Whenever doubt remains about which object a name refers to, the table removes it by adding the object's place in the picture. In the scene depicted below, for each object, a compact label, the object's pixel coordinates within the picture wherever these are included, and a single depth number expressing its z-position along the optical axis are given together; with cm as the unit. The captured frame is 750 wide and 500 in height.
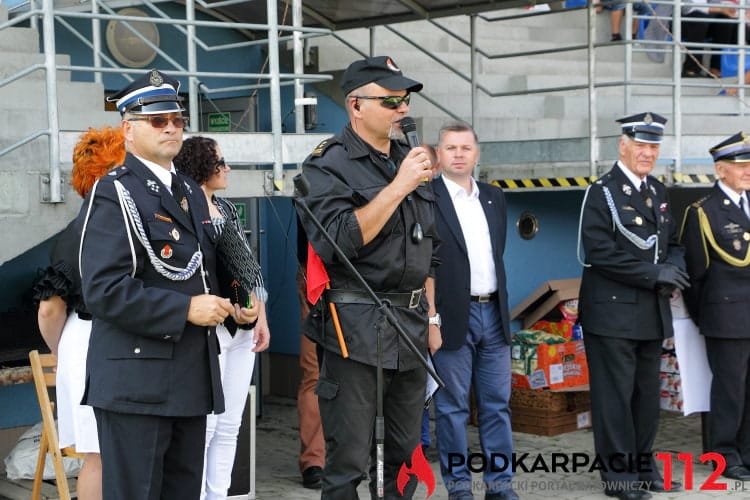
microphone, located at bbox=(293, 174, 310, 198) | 438
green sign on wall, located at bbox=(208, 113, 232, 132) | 875
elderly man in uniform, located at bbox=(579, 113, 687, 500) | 650
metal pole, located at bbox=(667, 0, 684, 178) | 791
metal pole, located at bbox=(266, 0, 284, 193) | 597
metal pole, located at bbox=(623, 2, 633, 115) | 828
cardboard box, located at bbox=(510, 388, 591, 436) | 815
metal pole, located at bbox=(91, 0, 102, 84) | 725
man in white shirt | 620
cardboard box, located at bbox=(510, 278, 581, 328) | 858
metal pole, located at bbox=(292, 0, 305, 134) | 610
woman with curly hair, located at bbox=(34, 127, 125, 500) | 486
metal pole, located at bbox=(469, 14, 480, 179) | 859
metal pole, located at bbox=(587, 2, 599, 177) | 794
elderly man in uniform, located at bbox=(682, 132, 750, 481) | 697
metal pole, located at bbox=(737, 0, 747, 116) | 902
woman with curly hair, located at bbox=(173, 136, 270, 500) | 541
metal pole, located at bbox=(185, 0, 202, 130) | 638
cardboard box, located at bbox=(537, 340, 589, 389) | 811
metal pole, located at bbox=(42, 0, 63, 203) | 535
